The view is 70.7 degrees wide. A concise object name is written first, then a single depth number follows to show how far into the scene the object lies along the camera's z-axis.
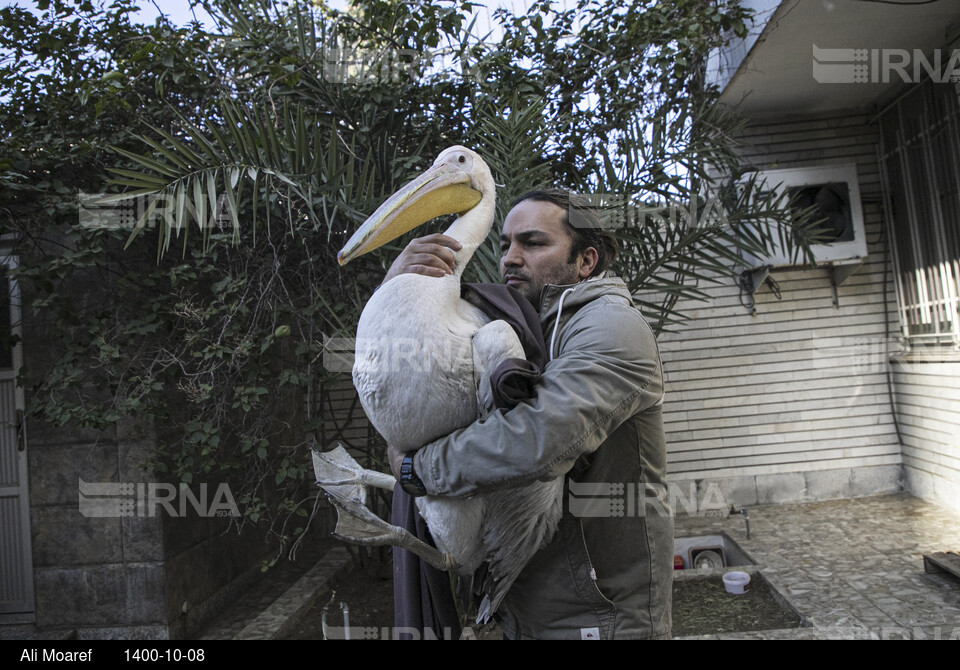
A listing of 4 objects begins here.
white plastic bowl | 4.77
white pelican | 1.61
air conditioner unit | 6.58
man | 1.42
